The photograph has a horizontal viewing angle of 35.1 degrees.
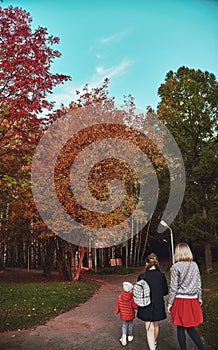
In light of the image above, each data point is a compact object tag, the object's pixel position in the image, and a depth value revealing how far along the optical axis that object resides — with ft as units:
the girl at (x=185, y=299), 16.29
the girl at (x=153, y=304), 17.74
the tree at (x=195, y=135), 60.49
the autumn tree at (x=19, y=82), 29.73
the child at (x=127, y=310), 19.53
